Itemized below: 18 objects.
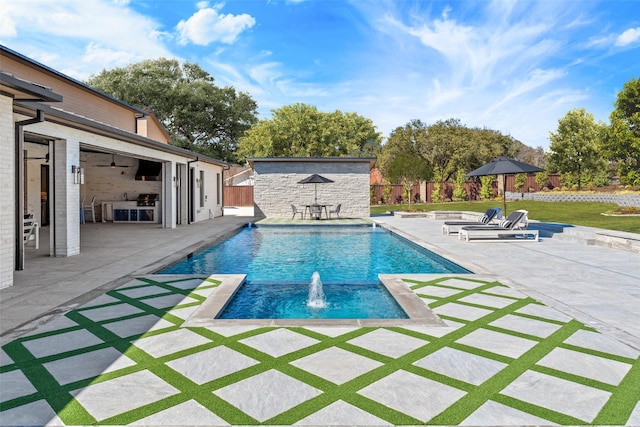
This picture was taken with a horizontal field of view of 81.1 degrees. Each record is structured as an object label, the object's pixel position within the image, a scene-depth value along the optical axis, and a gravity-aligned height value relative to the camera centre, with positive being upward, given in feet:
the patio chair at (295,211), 59.17 -1.74
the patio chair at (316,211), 57.93 -1.56
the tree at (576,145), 94.02 +14.76
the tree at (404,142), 110.01 +17.73
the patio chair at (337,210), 59.11 -1.41
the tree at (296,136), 103.45 +18.47
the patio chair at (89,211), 52.70 -1.69
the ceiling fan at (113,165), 52.92 +4.86
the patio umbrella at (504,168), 36.43 +3.54
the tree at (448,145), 104.58 +16.43
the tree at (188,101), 101.85 +27.99
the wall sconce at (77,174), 25.99 +1.72
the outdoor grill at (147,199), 53.62 +0.08
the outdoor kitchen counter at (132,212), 53.11 -1.78
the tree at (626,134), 65.82 +12.55
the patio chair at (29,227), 26.22 -1.99
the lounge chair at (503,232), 32.86 -2.58
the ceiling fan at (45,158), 41.94 +4.60
